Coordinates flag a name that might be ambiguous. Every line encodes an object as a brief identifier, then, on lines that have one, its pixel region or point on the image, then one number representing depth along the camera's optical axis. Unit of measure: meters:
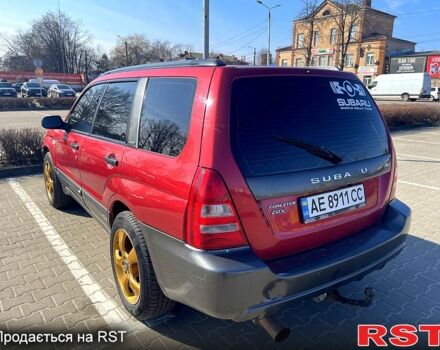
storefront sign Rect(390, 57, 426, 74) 47.28
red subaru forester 1.87
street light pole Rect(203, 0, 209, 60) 7.27
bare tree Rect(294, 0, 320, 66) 46.71
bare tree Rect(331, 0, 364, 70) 45.16
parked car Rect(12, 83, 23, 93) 42.38
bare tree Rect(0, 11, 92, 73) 68.31
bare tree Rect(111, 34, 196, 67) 66.75
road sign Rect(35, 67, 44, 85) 22.89
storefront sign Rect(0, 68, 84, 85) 49.19
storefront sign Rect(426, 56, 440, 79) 45.94
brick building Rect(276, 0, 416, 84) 50.12
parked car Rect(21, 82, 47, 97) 34.66
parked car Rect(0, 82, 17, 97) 32.57
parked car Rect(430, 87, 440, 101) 35.88
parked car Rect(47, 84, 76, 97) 33.09
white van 35.62
